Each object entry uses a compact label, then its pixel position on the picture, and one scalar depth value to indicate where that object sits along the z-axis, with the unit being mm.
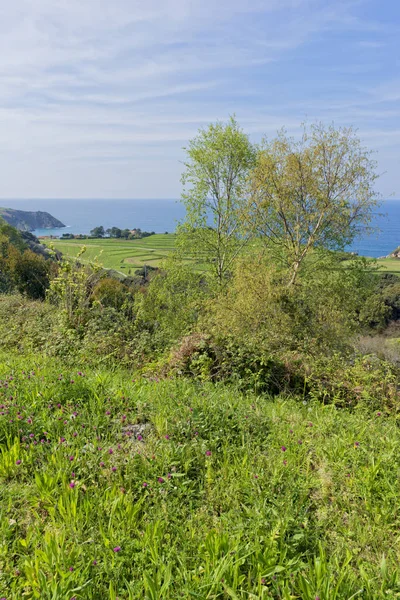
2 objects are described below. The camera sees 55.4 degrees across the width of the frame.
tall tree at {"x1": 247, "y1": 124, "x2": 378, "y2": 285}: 14953
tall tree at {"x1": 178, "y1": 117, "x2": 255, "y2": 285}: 19438
